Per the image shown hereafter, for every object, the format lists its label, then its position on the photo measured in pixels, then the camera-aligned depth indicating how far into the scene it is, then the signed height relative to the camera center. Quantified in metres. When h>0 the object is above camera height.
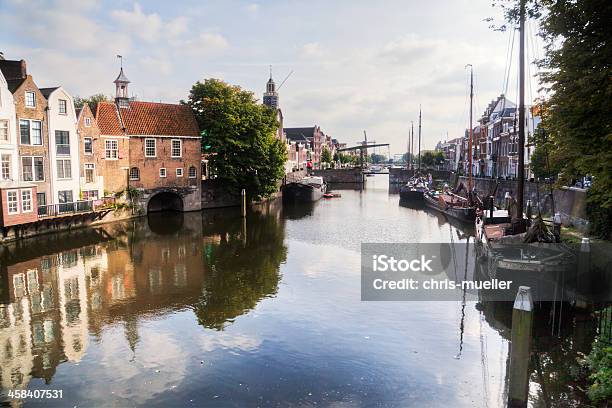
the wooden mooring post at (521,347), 10.55 -4.01
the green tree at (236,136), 54.69 +3.73
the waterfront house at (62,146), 39.53 +2.05
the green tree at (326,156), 156.88 +3.55
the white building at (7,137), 35.12 +2.48
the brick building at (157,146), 50.22 +2.44
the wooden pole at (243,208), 50.43 -4.21
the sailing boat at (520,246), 19.03 -3.62
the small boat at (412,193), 70.50 -3.95
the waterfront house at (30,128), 36.88 +3.35
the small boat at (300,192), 72.31 -3.78
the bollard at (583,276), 18.44 -4.44
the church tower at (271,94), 98.38 +15.11
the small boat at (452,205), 45.53 -4.19
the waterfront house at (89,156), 43.03 +1.25
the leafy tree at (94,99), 77.69 +11.56
